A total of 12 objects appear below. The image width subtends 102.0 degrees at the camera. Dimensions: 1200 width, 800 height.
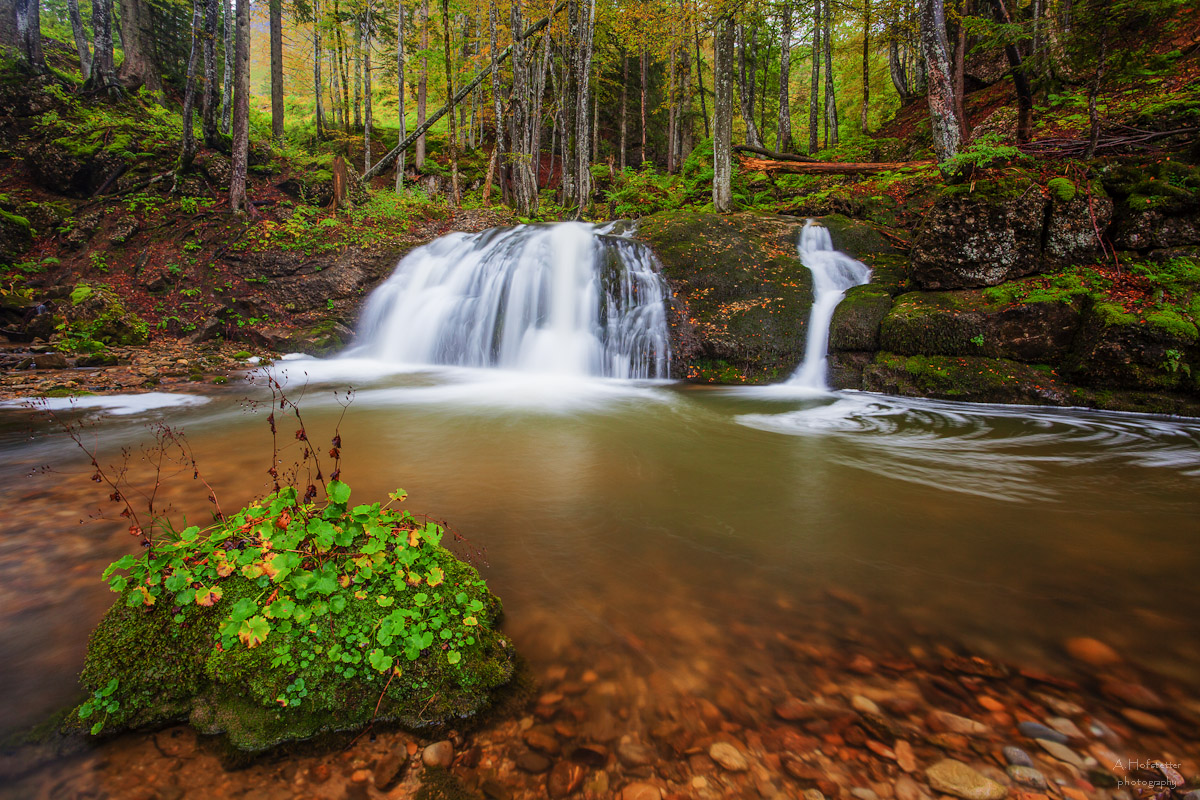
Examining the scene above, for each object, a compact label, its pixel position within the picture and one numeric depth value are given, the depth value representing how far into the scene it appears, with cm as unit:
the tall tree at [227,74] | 1453
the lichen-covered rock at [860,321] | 819
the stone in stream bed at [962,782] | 156
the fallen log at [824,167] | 1293
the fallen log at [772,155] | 1530
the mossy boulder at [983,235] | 741
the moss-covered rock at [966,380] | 688
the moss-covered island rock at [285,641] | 172
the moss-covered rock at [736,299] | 895
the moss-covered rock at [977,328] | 687
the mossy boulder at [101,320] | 901
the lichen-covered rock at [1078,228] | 709
